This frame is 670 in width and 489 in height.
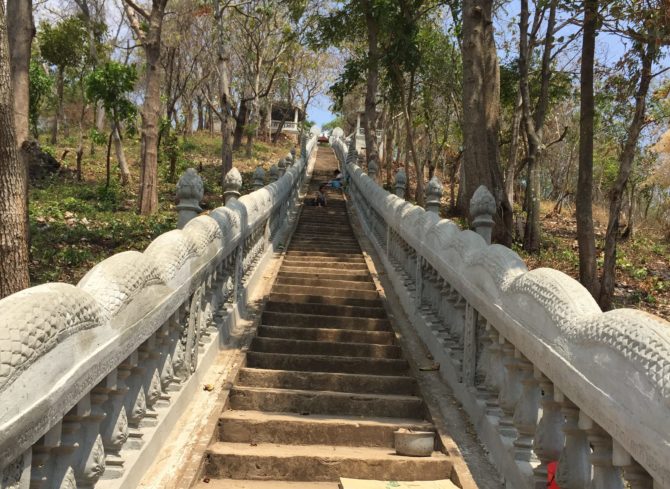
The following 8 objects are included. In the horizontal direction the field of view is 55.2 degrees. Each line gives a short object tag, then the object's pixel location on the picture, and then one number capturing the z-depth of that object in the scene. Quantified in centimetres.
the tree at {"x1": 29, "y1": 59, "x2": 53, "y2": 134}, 1889
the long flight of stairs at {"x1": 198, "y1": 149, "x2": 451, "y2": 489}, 394
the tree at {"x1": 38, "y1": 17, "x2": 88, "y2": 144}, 2122
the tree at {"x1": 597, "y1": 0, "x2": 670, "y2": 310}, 971
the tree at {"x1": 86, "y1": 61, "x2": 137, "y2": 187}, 1548
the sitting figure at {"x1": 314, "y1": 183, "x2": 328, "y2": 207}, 1697
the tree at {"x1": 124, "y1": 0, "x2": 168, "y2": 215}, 1356
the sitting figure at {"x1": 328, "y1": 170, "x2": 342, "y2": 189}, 2093
